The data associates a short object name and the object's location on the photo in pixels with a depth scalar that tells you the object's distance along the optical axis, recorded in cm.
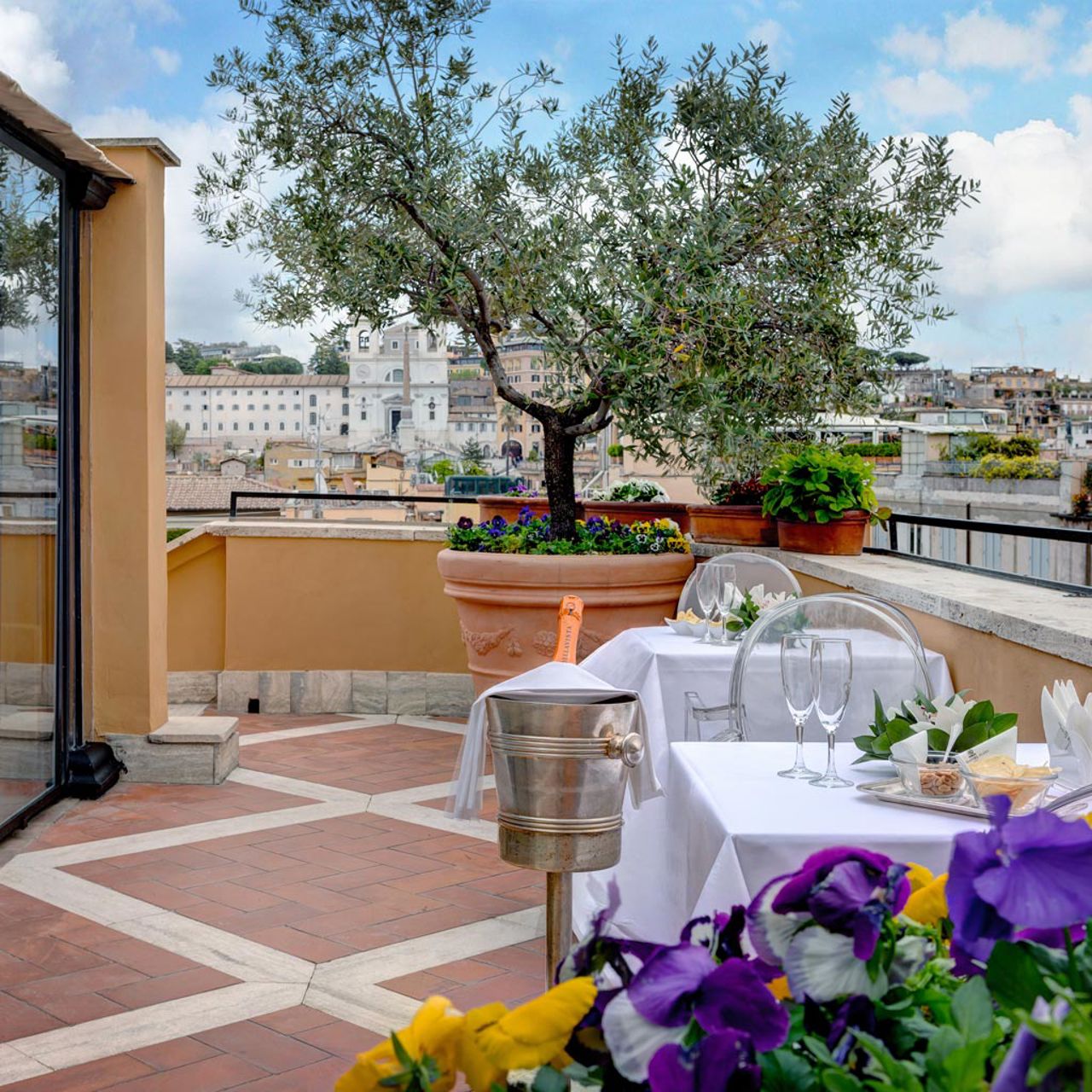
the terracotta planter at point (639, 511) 696
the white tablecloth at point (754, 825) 170
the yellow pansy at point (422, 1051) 55
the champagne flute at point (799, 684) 202
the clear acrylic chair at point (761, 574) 420
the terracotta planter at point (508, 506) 730
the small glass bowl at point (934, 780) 188
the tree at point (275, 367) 4578
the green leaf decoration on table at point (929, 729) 196
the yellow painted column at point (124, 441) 484
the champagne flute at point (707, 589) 402
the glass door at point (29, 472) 414
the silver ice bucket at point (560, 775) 163
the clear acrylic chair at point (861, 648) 285
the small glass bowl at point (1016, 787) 170
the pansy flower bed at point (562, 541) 572
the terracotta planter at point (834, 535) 509
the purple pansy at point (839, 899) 56
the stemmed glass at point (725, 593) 381
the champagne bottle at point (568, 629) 226
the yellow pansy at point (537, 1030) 57
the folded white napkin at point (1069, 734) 183
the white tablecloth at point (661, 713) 241
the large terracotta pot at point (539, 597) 536
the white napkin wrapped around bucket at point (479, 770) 184
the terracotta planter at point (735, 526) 573
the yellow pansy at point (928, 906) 69
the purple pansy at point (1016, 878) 53
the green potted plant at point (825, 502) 502
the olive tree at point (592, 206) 526
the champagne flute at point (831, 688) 201
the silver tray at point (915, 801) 182
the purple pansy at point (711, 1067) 51
